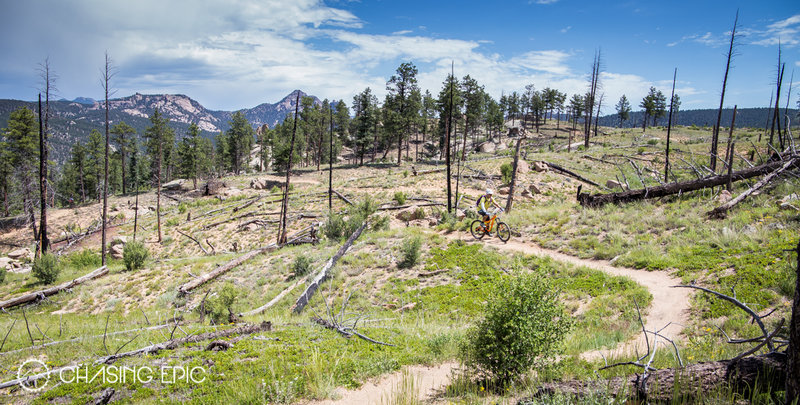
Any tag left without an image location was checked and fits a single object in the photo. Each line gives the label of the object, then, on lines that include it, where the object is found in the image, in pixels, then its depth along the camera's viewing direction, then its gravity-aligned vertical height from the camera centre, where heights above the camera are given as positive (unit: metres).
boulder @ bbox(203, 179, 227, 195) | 46.94 -5.41
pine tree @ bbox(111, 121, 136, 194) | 52.72 +1.33
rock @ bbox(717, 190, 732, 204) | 12.70 -0.58
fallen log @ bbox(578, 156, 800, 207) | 13.67 -0.45
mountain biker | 14.25 -1.55
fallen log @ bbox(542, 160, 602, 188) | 30.78 +0.01
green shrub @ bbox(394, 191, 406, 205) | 27.47 -3.06
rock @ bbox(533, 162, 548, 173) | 34.30 +0.30
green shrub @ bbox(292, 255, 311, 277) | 15.02 -5.03
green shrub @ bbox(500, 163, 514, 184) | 30.55 -0.47
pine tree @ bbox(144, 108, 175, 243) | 40.02 +1.77
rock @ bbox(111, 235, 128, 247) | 27.00 -7.91
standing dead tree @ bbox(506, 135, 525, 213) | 19.56 -1.56
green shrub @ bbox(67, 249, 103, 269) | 22.11 -7.99
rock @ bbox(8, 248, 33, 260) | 27.97 -9.94
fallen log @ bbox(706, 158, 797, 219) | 11.49 -0.49
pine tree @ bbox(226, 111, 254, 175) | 64.25 +2.51
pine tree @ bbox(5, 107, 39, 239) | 33.06 -0.17
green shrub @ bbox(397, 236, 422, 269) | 13.67 -3.75
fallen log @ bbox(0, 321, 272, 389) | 5.03 -3.83
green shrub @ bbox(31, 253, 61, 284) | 17.67 -6.93
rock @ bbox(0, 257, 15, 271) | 24.59 -9.59
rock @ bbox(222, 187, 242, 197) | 44.42 -5.66
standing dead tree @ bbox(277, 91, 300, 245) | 20.86 -3.32
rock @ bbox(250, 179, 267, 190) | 47.12 -4.61
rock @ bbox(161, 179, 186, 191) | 55.66 -6.62
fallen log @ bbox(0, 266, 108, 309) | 14.41 -7.12
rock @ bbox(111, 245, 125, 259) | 24.65 -8.07
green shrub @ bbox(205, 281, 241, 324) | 11.73 -5.60
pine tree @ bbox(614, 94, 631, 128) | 93.50 +18.31
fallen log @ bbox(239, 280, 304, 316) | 11.73 -5.52
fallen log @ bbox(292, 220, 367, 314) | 11.53 -4.74
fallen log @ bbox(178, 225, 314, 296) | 14.98 -6.00
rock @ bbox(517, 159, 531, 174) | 33.62 +0.18
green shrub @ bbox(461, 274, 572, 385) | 4.70 -2.29
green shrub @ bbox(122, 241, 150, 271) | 18.89 -6.36
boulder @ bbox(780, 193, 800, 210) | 10.34 -0.50
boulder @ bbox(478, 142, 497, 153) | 68.97 +3.99
